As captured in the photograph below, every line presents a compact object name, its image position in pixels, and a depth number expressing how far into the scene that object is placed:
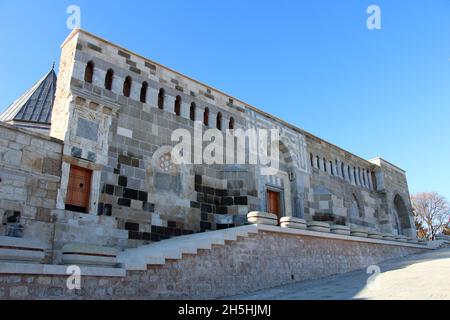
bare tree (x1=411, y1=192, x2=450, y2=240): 36.50
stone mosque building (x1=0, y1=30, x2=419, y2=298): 8.33
